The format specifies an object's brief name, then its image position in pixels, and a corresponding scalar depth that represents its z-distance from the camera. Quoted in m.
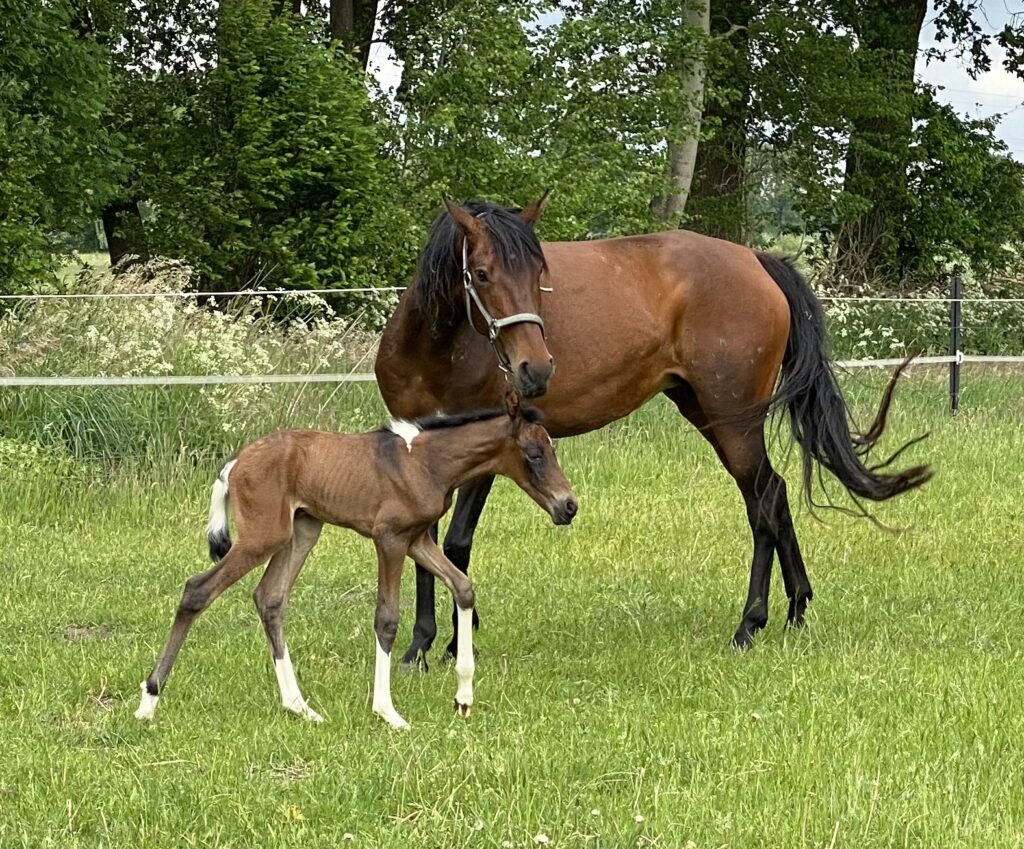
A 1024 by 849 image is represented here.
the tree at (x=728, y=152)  23.25
